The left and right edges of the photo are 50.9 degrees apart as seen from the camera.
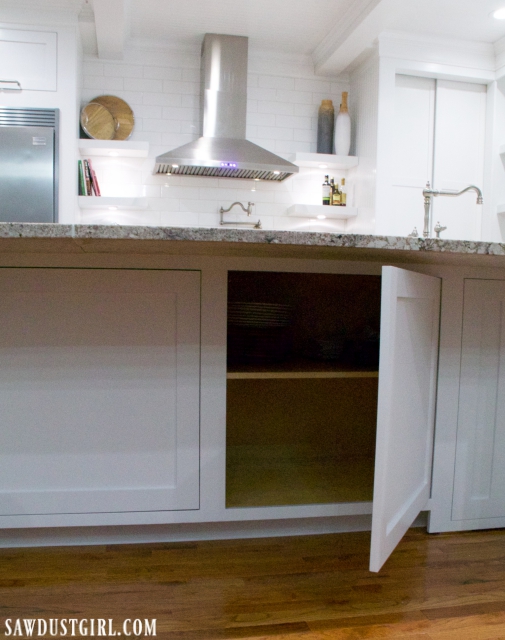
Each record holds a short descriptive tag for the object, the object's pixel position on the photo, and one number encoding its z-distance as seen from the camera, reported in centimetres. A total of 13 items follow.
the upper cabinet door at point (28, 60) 322
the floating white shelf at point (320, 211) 376
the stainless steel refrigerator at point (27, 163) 323
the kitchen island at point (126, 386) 128
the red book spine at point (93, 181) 357
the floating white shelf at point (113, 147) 346
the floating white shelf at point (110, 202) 349
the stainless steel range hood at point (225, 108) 356
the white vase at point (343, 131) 388
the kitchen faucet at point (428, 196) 208
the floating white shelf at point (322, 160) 379
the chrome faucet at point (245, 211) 382
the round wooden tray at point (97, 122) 356
